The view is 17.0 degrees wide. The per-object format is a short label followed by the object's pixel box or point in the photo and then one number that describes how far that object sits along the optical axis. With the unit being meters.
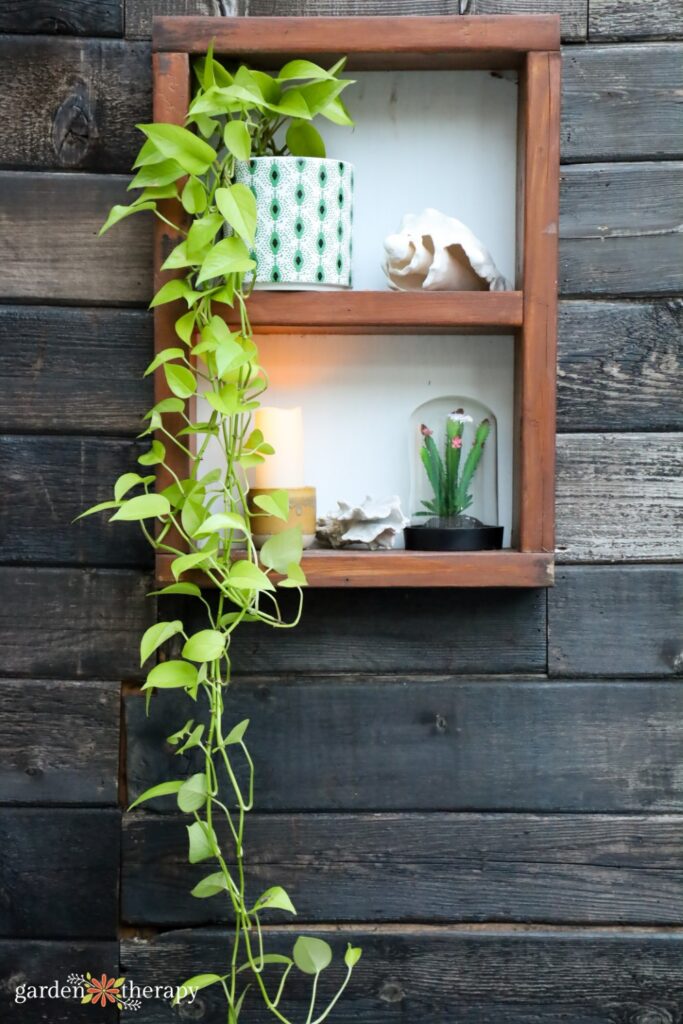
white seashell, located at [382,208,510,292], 2.36
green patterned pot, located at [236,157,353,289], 2.34
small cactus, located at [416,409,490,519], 2.40
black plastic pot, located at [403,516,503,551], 2.37
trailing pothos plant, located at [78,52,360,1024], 2.27
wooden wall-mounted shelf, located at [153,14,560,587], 2.34
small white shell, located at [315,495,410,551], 2.38
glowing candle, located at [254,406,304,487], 2.37
